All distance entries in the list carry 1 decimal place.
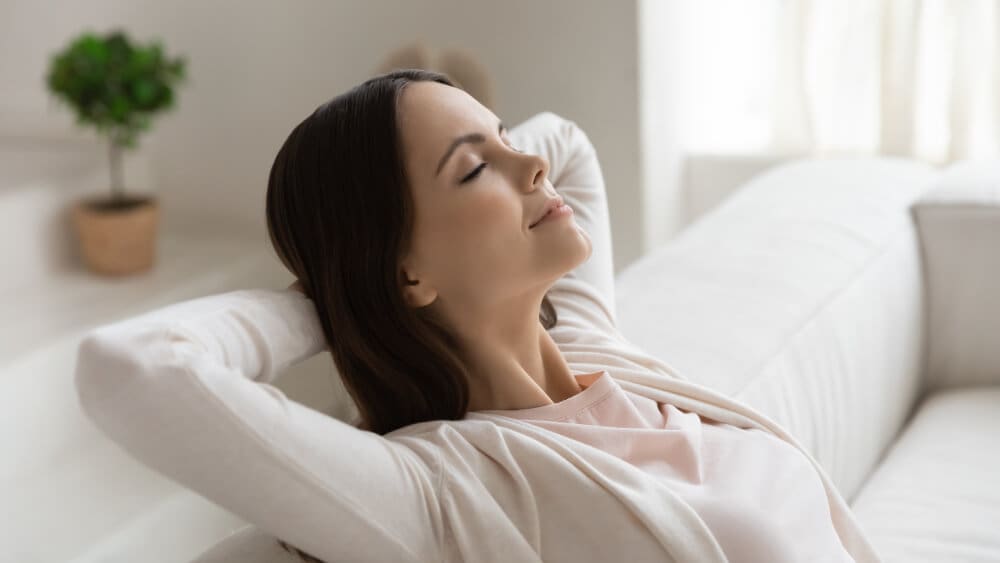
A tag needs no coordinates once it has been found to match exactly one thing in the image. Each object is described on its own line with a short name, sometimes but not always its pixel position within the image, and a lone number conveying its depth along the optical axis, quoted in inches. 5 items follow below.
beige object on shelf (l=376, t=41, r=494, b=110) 99.2
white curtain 94.7
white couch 57.9
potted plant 105.9
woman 30.7
